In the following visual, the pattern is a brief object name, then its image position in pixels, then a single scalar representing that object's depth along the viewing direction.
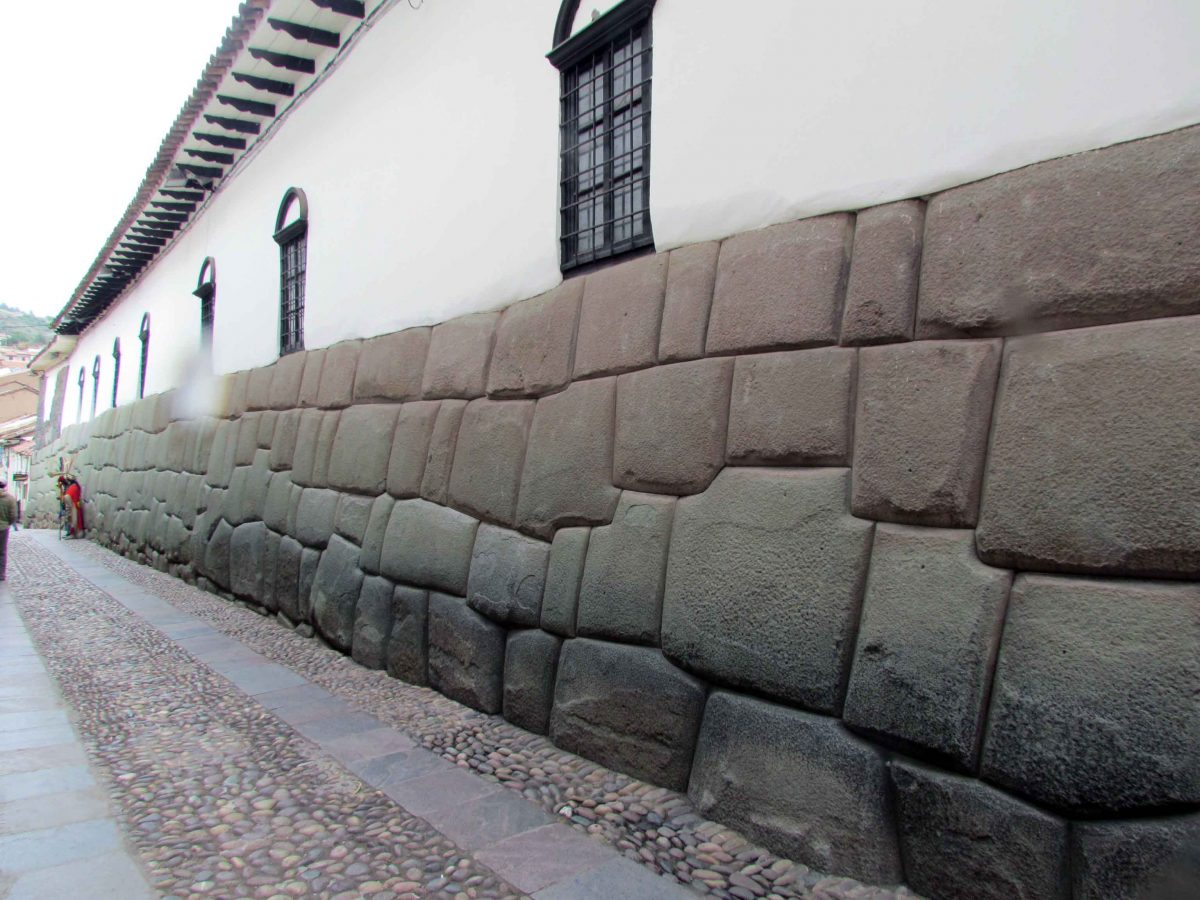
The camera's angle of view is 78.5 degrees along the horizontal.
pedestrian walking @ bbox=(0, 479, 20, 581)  8.19
